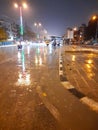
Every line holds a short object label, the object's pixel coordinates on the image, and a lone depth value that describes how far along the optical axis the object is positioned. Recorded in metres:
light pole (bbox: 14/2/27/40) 14.23
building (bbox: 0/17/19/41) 61.11
